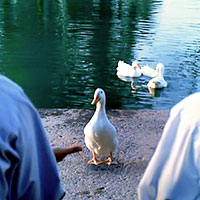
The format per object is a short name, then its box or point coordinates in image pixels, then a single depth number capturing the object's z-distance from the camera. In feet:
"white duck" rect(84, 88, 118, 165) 13.35
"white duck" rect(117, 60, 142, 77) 32.83
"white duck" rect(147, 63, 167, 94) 29.68
